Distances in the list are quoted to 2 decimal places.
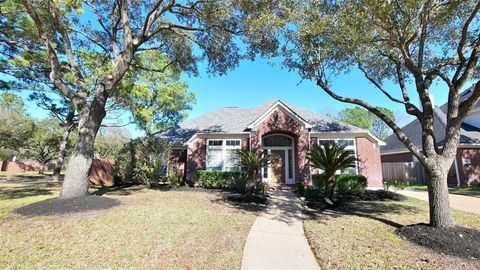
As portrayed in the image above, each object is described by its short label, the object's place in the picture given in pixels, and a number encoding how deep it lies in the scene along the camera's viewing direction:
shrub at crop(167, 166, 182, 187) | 15.39
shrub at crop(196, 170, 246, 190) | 14.98
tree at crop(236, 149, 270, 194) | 12.52
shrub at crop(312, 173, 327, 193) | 12.57
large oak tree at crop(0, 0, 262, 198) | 9.27
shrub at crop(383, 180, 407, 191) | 12.70
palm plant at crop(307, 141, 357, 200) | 10.31
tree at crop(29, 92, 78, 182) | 19.27
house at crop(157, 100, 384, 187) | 16.07
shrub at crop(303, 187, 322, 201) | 11.59
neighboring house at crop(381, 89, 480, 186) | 18.23
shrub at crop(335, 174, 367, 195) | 12.79
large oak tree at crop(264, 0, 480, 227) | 6.06
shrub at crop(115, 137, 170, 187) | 14.82
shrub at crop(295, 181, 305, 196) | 12.93
